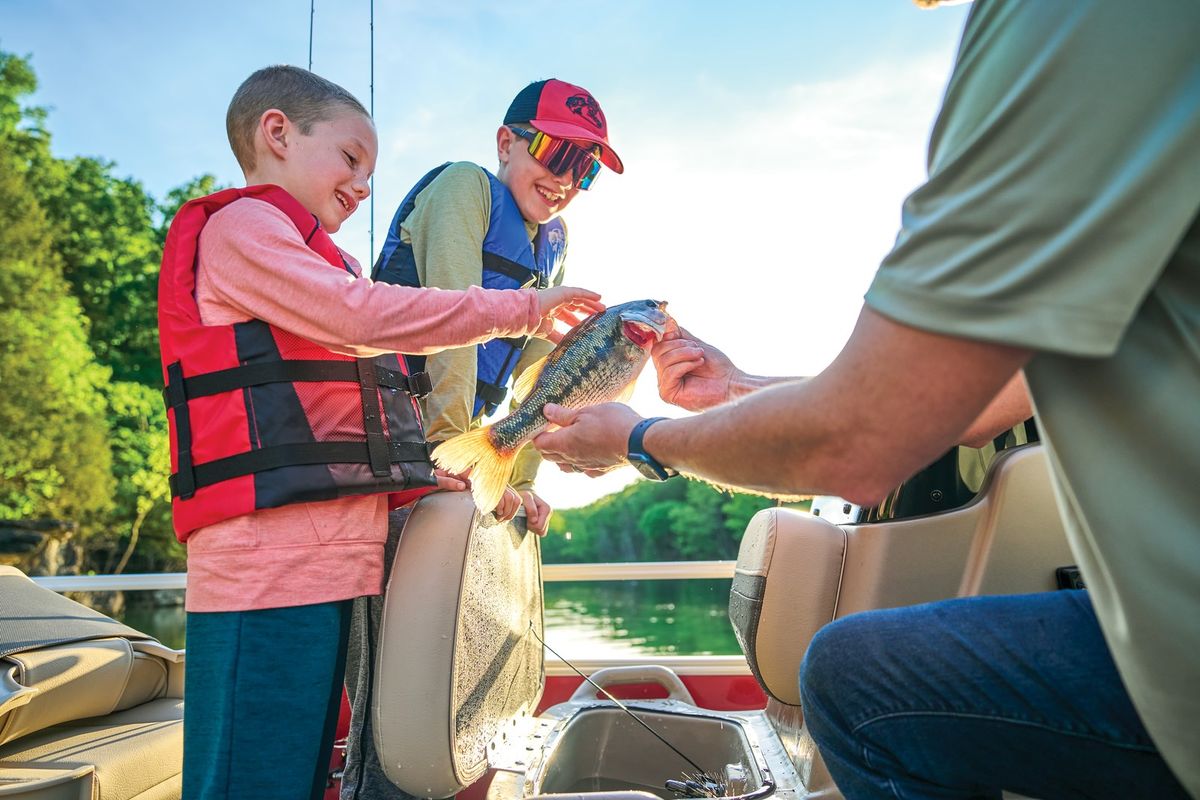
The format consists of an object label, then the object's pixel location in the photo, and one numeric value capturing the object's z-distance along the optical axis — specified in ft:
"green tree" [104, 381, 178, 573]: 103.40
